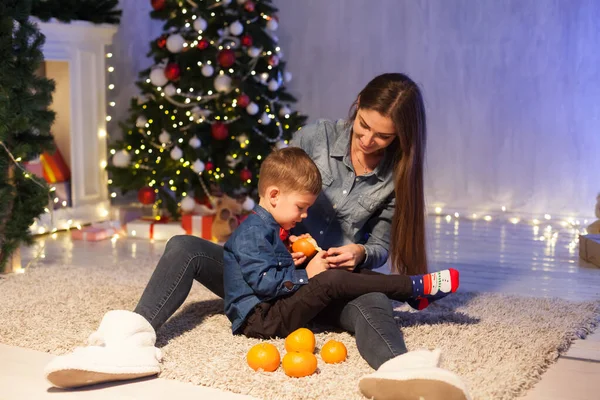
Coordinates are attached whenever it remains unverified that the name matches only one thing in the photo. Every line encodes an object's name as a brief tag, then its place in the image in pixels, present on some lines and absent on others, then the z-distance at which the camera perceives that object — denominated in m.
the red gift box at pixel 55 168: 4.60
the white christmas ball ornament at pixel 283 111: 4.71
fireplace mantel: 4.55
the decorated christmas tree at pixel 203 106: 4.42
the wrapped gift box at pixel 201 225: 4.43
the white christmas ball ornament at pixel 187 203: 4.46
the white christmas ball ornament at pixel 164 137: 4.42
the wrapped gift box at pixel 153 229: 4.47
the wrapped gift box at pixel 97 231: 4.33
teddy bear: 4.40
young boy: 2.37
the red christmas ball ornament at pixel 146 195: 4.64
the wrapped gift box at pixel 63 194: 4.62
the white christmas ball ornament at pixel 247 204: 4.48
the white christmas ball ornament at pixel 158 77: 4.40
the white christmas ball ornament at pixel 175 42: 4.37
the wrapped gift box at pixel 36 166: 4.24
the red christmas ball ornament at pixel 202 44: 4.41
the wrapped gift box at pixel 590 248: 3.81
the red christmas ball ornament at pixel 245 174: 4.47
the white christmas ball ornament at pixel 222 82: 4.36
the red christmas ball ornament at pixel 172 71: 4.39
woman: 2.26
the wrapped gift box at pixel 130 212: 4.91
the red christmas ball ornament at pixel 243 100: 4.41
